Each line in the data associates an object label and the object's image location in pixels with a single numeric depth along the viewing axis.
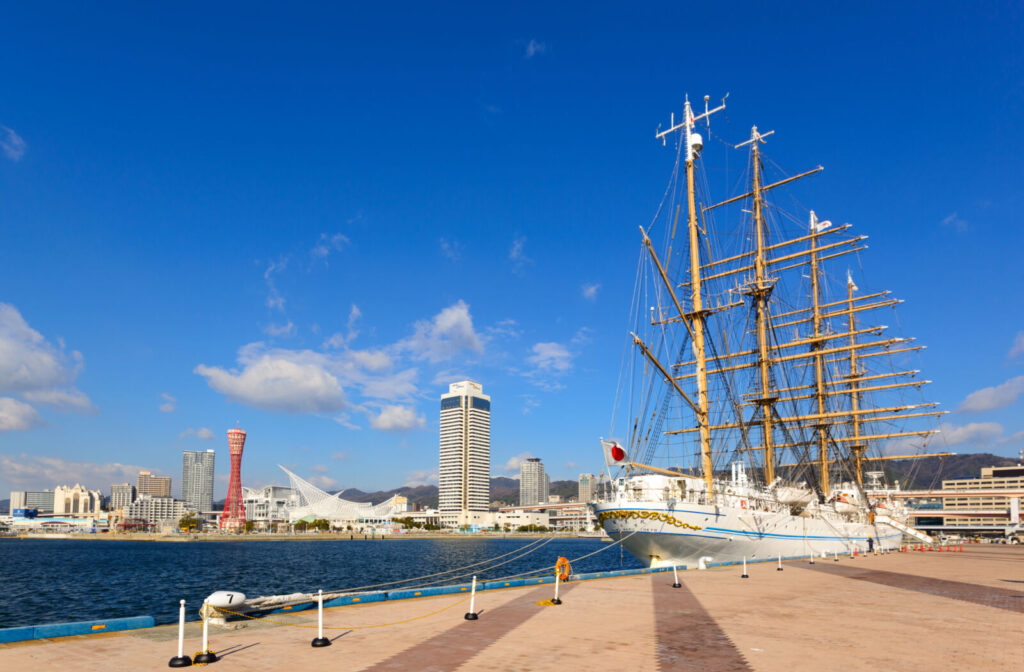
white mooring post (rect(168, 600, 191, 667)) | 11.95
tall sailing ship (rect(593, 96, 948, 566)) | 42.44
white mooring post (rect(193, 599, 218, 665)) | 12.34
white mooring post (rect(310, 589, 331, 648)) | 13.94
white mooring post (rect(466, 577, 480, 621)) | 17.55
